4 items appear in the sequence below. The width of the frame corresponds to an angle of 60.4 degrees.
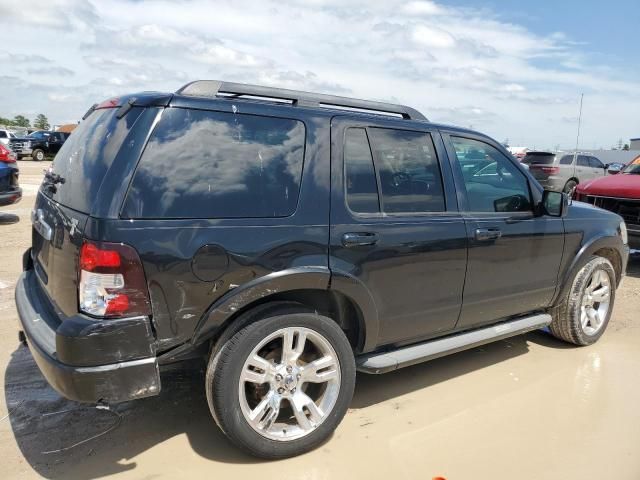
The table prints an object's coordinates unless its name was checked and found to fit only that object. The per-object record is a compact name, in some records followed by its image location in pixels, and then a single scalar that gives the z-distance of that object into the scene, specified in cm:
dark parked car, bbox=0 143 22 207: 873
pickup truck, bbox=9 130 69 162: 2908
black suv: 255
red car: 752
